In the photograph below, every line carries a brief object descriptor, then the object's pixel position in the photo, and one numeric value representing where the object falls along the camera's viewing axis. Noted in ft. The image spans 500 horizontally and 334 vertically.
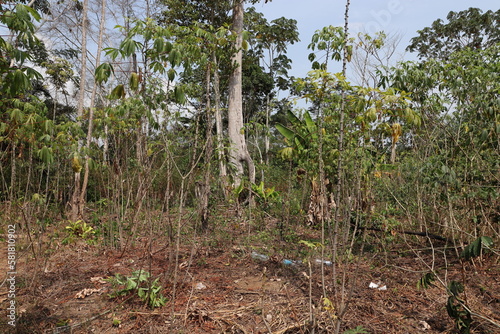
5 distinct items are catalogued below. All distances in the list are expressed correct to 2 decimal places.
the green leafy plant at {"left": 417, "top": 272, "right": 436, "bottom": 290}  7.98
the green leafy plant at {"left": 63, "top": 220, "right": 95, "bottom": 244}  18.91
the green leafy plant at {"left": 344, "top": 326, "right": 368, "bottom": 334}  8.11
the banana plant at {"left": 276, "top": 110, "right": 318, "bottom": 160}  18.56
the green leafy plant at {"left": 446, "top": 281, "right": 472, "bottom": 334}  7.65
